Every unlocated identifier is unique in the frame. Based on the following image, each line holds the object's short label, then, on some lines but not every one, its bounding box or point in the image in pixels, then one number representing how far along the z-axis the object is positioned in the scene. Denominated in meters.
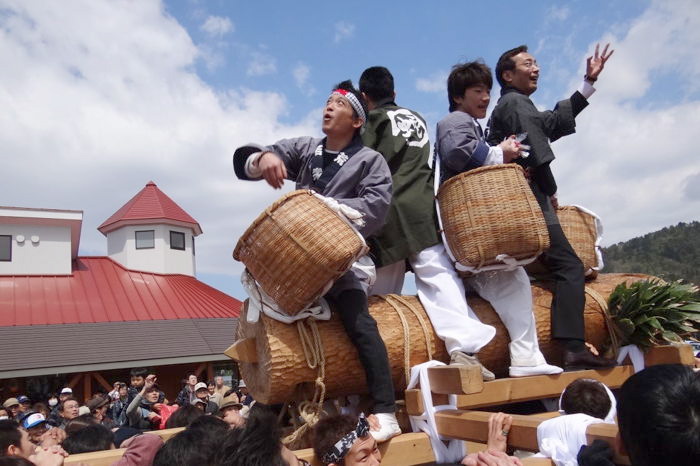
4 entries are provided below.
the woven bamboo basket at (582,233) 4.17
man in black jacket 3.60
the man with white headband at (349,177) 2.93
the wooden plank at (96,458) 2.73
